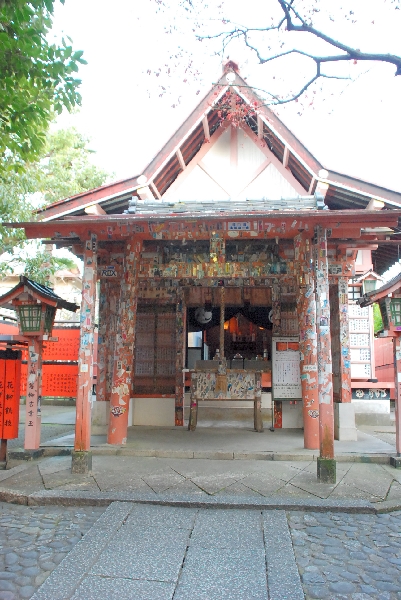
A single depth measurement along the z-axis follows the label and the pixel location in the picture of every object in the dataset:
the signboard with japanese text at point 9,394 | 7.06
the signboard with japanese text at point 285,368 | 10.09
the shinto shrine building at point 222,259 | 6.63
